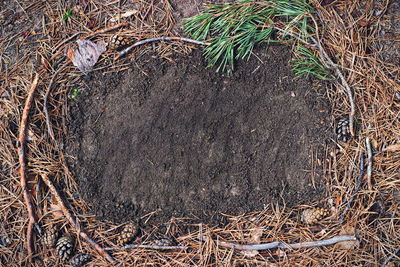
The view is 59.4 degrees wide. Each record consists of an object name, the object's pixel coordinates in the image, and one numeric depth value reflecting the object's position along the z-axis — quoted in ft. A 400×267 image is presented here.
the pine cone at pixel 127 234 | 7.46
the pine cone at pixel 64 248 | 7.43
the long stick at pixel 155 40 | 7.89
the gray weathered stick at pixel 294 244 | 7.03
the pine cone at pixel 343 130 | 7.36
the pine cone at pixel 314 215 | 7.23
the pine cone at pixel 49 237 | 7.54
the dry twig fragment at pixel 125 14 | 8.19
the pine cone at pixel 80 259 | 7.44
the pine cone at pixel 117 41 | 8.05
